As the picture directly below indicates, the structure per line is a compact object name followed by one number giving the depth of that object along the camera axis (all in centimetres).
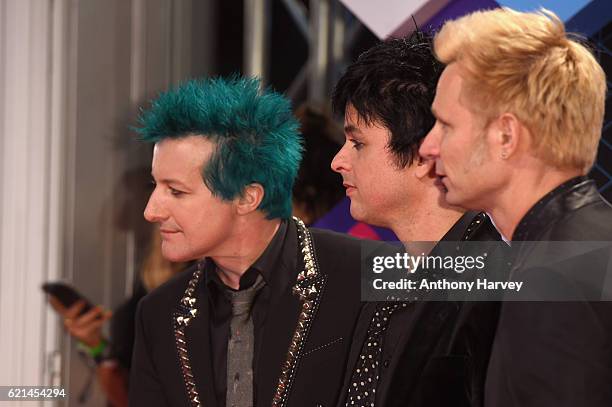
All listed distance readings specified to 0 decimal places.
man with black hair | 225
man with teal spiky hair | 241
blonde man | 198
